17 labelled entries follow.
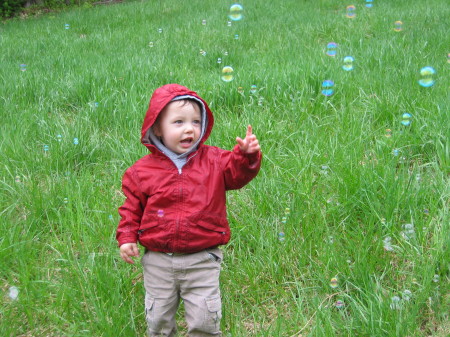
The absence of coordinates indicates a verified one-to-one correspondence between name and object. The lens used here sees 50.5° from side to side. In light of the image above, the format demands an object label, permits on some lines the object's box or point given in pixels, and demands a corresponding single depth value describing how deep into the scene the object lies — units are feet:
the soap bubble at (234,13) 14.93
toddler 6.28
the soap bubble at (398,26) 18.15
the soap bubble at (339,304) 6.50
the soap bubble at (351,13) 21.21
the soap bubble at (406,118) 10.11
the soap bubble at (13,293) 7.22
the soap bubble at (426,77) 11.59
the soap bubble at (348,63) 13.94
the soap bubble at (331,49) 15.42
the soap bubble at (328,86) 12.26
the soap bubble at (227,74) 11.47
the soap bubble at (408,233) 7.20
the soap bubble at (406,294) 6.27
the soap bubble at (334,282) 6.73
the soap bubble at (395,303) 6.08
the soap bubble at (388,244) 7.12
